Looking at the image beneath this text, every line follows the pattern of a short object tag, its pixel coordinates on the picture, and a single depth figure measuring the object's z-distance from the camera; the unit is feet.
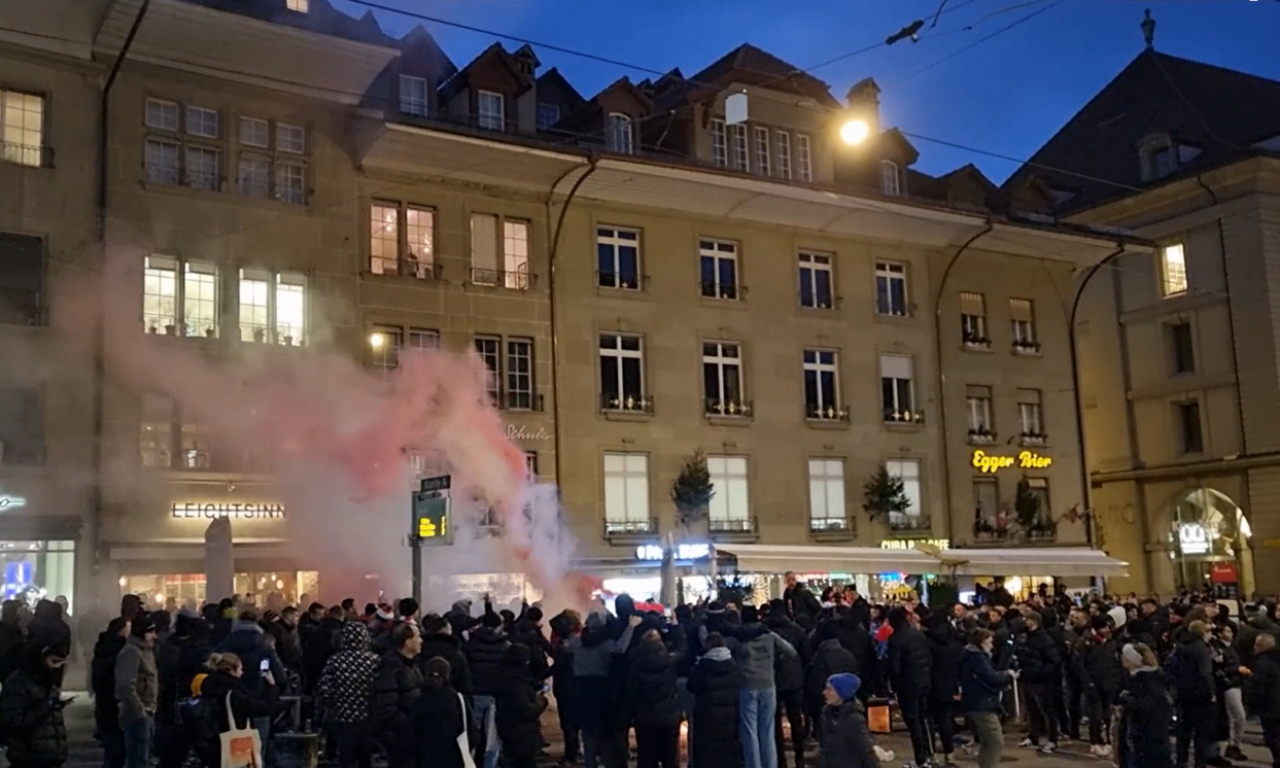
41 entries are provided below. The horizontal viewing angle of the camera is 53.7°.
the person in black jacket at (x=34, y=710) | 30.58
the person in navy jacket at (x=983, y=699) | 40.27
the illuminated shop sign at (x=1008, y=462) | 115.03
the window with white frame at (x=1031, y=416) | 119.85
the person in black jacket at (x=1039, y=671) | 50.44
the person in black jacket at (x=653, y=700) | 38.14
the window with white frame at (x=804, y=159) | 109.91
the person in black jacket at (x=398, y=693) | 30.83
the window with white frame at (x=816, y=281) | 109.19
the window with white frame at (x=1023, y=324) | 121.29
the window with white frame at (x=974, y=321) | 117.60
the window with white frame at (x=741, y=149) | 106.01
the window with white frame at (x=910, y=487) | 110.11
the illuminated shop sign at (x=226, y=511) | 80.02
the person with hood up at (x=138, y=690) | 38.63
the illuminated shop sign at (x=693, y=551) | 80.23
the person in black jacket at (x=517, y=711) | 36.58
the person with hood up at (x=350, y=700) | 32.40
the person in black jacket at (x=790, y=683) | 45.03
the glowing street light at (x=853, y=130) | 54.03
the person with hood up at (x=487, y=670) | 37.60
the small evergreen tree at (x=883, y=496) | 106.83
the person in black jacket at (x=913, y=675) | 45.55
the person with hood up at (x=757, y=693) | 41.24
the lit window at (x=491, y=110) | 95.71
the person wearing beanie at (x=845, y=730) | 27.43
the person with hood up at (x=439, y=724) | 29.84
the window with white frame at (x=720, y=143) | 104.99
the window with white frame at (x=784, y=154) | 108.68
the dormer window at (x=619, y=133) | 100.58
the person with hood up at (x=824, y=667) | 43.93
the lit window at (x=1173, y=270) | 140.33
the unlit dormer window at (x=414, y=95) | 94.12
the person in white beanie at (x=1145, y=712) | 34.53
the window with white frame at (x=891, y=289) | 113.50
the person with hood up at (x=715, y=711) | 37.29
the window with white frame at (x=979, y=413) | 116.06
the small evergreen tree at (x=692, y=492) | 97.50
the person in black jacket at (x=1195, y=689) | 43.78
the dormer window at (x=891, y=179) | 116.26
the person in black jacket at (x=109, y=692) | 39.78
